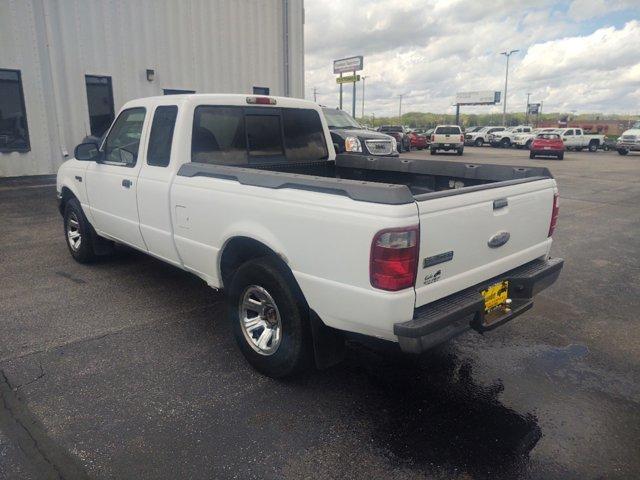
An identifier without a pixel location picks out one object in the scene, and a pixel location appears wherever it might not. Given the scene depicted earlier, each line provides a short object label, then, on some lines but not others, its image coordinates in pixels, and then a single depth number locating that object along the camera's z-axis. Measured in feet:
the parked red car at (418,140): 113.19
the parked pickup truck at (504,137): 130.40
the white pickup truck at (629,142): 95.15
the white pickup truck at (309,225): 8.55
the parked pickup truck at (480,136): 138.00
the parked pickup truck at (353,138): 40.38
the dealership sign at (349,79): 145.69
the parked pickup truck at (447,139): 93.15
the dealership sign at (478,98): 212.23
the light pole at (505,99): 184.53
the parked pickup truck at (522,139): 124.98
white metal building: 42.06
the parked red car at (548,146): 86.28
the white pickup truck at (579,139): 113.28
